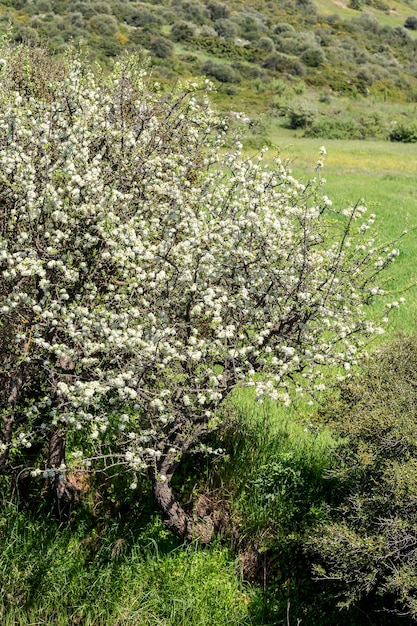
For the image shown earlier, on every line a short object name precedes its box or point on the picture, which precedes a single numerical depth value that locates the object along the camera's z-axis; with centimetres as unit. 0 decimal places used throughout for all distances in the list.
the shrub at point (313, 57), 9875
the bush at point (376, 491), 590
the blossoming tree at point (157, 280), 628
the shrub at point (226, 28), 10425
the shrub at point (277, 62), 9162
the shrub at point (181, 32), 9500
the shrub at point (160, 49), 8012
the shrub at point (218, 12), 11350
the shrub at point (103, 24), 7748
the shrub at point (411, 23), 14612
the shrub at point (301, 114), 5978
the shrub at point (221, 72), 7950
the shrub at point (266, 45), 10062
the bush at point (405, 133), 5909
